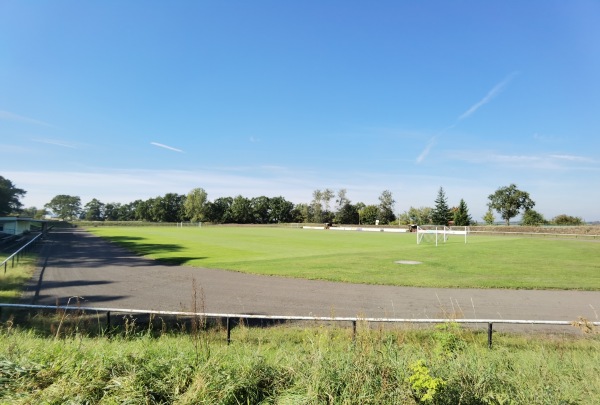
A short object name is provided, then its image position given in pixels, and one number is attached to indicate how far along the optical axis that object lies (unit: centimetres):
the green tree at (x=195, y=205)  16075
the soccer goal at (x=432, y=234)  4948
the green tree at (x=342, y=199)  14412
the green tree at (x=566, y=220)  9364
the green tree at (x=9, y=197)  7631
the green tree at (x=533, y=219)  8975
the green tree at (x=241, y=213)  15750
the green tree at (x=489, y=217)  10928
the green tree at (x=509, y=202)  10888
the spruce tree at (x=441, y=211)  10756
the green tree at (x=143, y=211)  18050
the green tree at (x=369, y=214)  13225
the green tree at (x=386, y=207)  13262
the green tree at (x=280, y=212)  15575
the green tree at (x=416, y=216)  11919
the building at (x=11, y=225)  5033
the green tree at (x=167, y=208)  17675
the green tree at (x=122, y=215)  19812
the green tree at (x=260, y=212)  15825
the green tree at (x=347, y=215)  14021
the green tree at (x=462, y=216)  9750
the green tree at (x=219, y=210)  16262
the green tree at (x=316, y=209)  14262
